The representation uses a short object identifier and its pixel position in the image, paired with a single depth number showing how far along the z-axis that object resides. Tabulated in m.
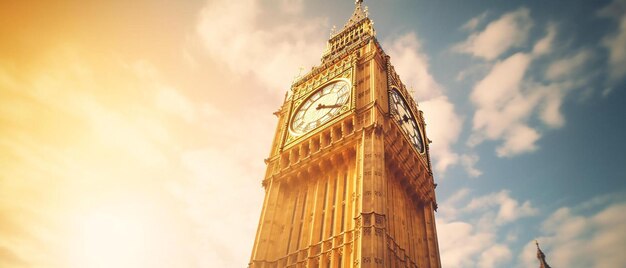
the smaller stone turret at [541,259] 35.44
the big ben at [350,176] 23.83
